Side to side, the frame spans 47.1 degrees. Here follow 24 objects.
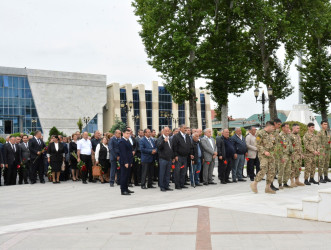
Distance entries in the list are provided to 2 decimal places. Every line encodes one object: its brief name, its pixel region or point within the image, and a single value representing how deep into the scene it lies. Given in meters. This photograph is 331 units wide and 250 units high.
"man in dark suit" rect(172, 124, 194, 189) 12.25
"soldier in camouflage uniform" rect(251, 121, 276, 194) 10.33
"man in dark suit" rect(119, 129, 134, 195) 10.66
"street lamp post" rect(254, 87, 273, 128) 25.64
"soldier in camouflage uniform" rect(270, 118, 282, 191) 10.93
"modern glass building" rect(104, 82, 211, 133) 75.50
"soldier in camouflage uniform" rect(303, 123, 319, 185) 11.97
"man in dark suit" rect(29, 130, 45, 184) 14.99
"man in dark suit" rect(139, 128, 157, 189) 12.68
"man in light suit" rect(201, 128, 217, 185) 13.29
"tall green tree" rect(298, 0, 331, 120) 34.50
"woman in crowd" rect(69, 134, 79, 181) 15.50
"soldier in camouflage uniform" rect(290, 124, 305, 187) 11.58
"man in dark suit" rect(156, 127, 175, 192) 11.98
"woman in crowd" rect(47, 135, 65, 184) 14.98
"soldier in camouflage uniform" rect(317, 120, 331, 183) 12.54
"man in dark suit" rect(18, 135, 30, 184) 15.12
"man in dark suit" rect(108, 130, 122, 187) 13.46
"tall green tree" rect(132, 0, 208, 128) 26.78
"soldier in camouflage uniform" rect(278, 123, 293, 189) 11.03
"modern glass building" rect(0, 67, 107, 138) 66.62
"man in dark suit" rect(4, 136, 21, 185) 14.78
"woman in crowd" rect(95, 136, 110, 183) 14.62
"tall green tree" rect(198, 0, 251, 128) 27.30
